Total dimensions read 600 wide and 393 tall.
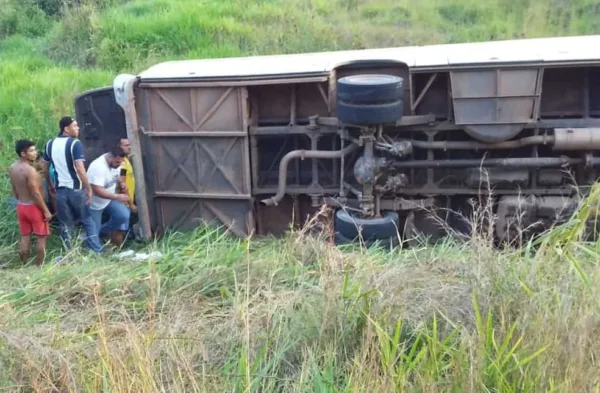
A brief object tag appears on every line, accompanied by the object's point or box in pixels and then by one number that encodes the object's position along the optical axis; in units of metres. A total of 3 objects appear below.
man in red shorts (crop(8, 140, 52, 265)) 7.62
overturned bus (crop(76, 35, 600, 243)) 7.54
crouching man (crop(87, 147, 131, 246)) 8.09
